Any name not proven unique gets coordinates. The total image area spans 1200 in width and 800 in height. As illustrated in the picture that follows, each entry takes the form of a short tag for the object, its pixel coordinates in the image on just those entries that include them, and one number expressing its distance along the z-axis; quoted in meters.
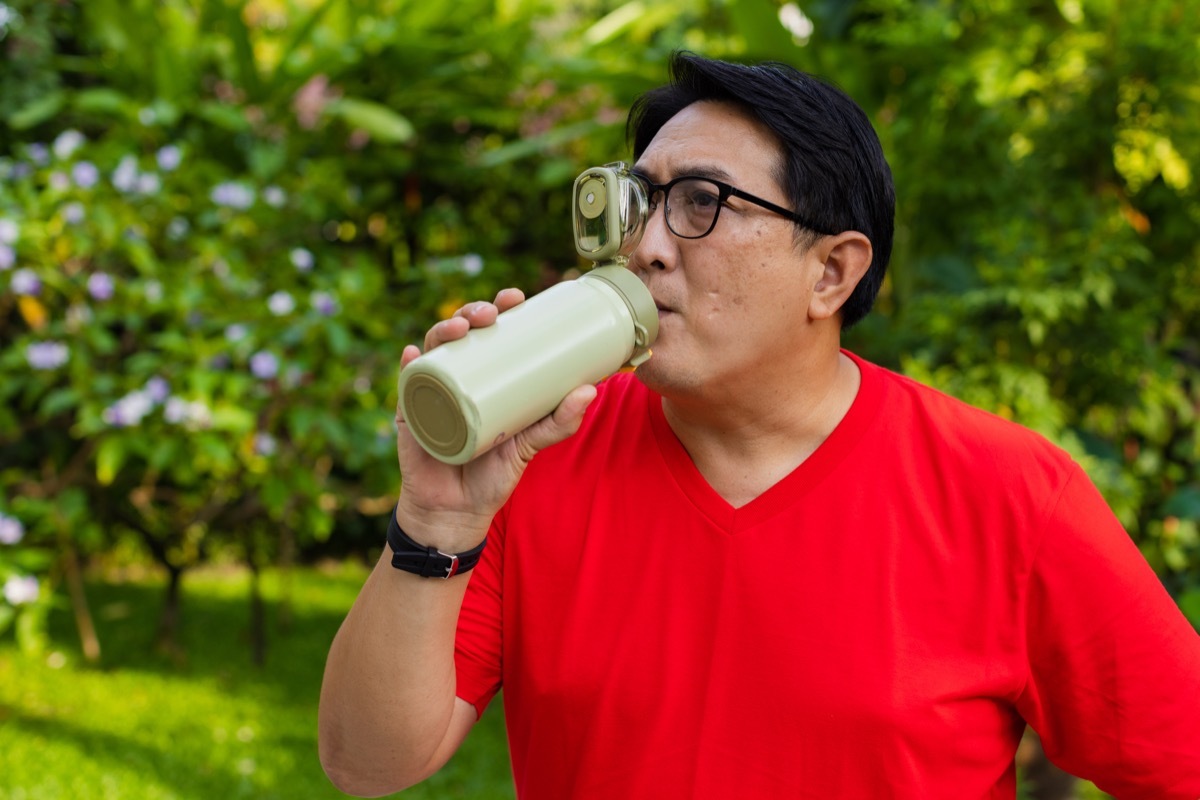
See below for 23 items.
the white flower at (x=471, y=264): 4.39
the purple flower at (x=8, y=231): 3.71
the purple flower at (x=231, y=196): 4.24
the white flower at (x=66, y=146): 4.09
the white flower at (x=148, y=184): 4.10
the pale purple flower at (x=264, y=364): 3.77
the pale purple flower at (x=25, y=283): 3.76
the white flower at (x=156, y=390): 3.72
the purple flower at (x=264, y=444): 3.88
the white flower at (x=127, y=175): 4.07
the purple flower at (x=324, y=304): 3.96
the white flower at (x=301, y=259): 4.11
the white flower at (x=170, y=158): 4.23
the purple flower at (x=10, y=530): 3.54
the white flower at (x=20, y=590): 3.41
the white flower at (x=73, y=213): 3.89
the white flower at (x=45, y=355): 3.74
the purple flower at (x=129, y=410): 3.66
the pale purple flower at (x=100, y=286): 3.86
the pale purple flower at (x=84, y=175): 4.00
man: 1.44
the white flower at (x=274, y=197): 4.44
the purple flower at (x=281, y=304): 3.91
